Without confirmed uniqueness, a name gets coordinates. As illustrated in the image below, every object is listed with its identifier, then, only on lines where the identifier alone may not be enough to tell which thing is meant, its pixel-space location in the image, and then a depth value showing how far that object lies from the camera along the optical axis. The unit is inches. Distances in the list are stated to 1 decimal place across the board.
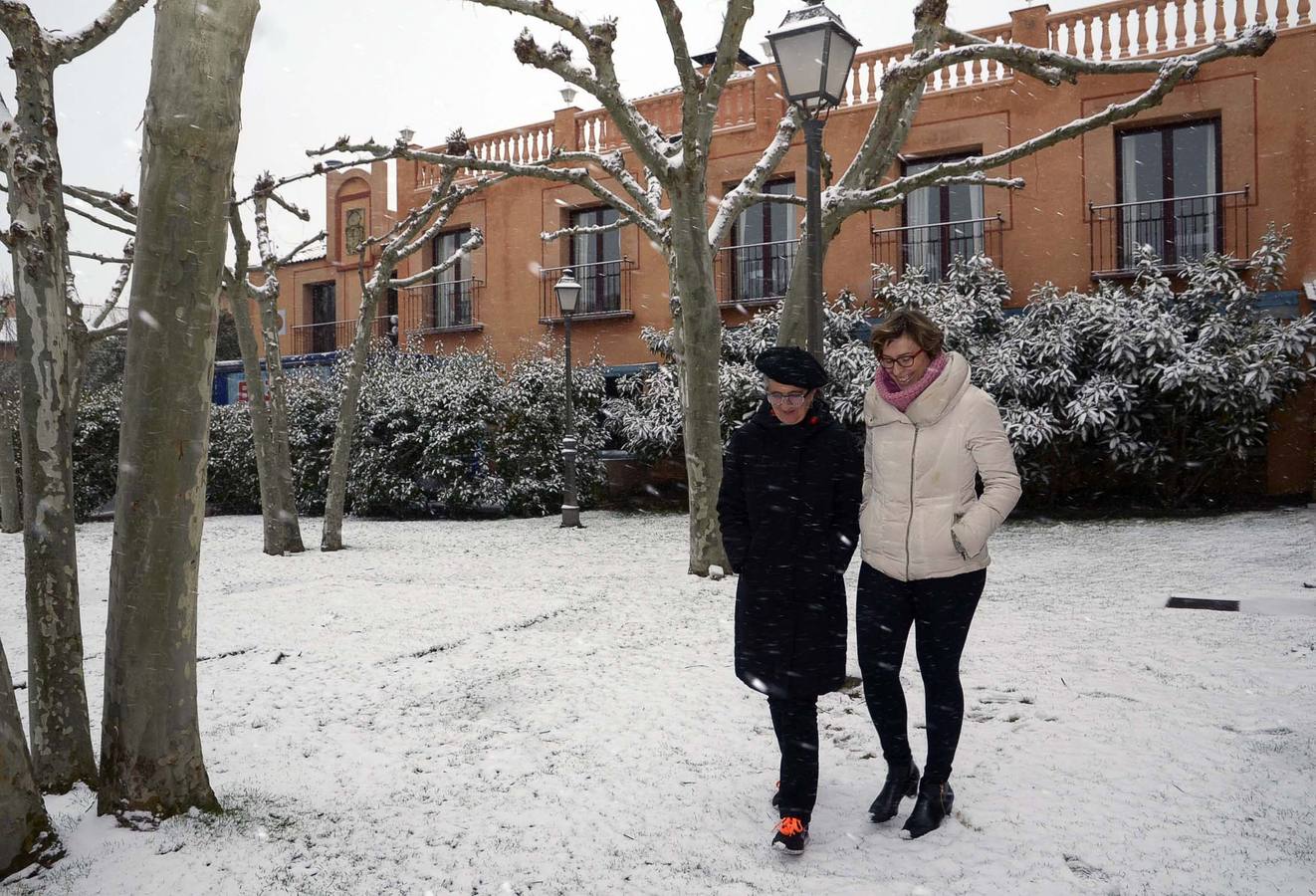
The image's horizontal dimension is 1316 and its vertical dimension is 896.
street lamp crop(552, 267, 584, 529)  558.6
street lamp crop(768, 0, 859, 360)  217.3
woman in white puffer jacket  116.3
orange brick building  533.0
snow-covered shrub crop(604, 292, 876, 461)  537.6
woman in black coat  114.9
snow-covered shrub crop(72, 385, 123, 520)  705.0
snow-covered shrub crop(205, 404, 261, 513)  697.0
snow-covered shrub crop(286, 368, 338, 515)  676.7
